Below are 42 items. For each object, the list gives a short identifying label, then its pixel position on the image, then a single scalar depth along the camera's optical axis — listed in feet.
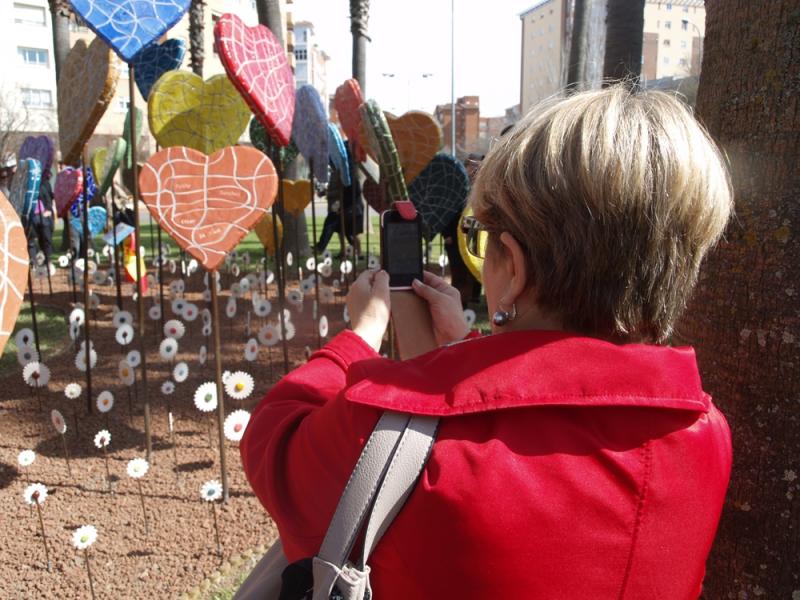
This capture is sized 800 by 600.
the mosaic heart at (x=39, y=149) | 19.13
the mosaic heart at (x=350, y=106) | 15.87
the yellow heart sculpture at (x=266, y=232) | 22.68
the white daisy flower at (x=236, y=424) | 8.28
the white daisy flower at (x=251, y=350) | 12.05
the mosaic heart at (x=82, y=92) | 9.03
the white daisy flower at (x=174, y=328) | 12.06
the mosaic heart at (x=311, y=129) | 15.01
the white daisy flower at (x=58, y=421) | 8.87
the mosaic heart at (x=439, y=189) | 17.15
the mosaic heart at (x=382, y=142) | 11.31
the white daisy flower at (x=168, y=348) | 11.40
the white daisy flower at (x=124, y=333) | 12.07
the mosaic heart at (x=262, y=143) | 19.21
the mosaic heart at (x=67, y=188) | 18.65
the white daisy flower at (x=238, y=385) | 9.39
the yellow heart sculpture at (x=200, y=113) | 12.84
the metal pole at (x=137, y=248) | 9.00
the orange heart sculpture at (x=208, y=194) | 8.89
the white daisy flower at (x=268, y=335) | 12.79
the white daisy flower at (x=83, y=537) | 6.92
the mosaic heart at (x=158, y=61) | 15.47
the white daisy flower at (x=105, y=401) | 9.98
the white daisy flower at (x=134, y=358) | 11.36
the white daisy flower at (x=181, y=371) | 10.84
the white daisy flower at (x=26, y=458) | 8.16
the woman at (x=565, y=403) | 2.55
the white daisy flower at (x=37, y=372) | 10.25
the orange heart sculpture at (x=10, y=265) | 5.00
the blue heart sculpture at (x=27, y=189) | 14.58
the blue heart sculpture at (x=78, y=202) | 23.25
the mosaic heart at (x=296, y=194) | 23.66
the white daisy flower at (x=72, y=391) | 9.99
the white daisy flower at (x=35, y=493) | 7.31
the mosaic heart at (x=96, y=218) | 24.14
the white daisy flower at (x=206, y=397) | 9.21
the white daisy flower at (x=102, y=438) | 8.98
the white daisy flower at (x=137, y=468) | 8.02
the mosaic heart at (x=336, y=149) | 19.86
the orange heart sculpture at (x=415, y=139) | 15.97
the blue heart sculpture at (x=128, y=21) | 8.60
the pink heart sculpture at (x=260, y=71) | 9.45
